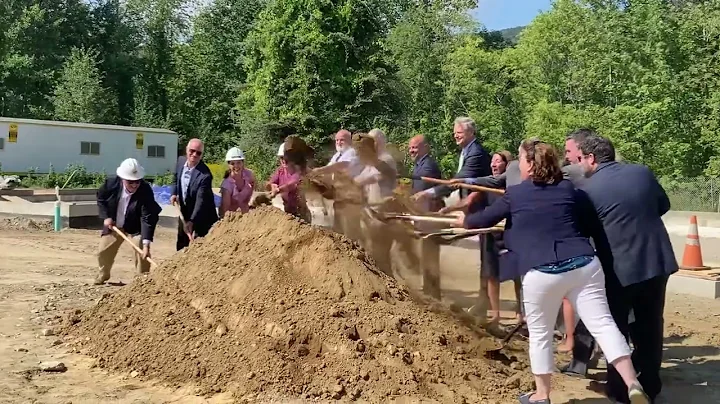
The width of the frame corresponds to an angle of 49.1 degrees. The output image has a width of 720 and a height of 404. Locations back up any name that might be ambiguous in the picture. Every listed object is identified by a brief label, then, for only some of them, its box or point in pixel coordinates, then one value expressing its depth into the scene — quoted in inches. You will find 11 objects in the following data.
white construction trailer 1143.0
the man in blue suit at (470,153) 277.7
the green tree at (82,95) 1578.5
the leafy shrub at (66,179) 1104.8
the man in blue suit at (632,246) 193.2
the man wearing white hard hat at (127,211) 331.3
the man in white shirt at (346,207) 286.2
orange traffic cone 413.1
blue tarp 819.7
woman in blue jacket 176.6
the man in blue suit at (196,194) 312.0
